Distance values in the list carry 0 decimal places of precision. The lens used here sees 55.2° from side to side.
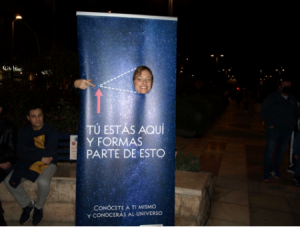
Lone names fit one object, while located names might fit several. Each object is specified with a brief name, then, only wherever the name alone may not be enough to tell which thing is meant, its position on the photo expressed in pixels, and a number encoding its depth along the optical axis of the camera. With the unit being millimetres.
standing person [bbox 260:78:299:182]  5492
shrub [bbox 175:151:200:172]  4584
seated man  3686
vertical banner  2617
